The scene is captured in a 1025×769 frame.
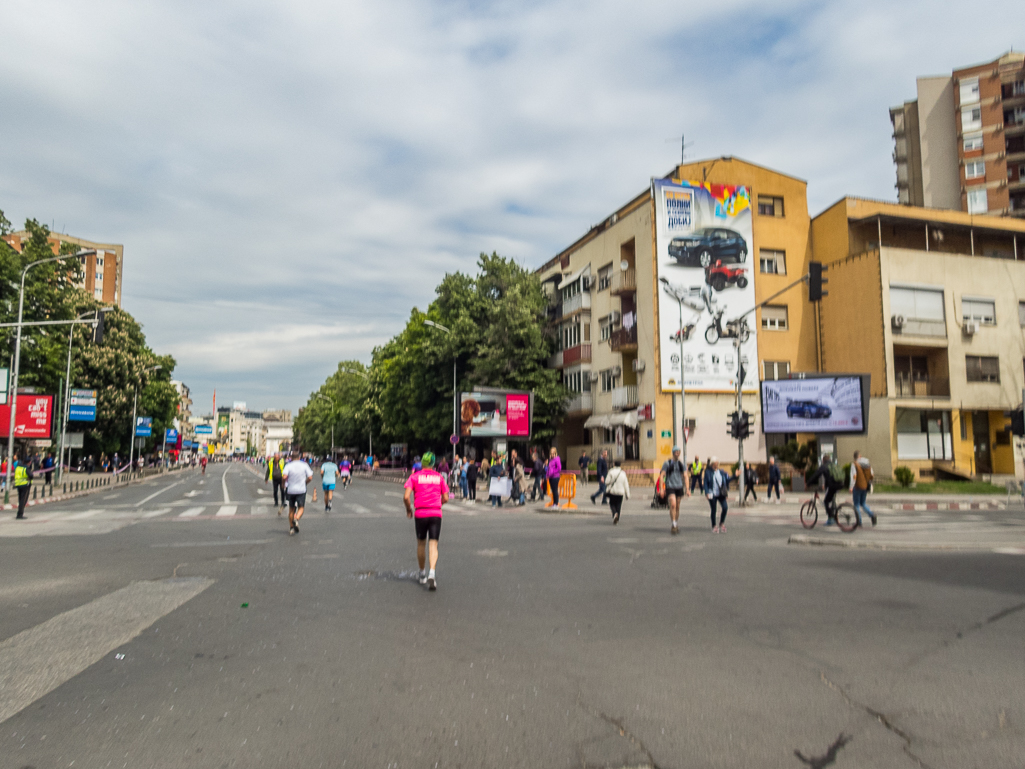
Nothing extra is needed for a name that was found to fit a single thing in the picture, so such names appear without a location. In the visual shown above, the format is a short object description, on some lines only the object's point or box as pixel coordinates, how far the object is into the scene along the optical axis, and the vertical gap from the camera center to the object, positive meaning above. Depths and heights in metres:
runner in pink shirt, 9.45 -0.75
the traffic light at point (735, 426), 25.84 +0.66
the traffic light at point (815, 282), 19.36 +4.23
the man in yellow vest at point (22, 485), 20.39 -1.06
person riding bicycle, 16.72 -0.86
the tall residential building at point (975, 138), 54.28 +22.90
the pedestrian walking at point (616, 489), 18.30 -1.07
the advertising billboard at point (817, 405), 32.28 +1.78
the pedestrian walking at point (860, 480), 16.22 -0.76
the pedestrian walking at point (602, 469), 27.92 -0.91
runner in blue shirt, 22.79 -1.02
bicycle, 16.38 -1.62
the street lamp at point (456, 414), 43.84 +1.84
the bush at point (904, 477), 32.44 -1.39
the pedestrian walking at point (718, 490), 16.27 -1.00
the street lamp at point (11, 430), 26.02 +0.57
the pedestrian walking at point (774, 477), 28.22 -1.22
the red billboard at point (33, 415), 41.56 +1.71
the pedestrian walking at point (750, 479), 27.58 -1.25
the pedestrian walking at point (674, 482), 15.76 -0.79
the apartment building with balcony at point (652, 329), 39.66 +6.62
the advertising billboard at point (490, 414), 43.44 +1.82
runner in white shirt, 15.64 -0.87
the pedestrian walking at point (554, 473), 23.69 -0.89
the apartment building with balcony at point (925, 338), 37.81 +5.59
